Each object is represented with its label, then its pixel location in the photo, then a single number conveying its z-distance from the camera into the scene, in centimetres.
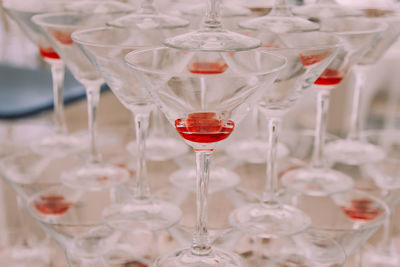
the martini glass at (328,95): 81
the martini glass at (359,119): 89
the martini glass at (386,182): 74
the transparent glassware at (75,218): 74
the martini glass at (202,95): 64
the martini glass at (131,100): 74
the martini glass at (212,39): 66
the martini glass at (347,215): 76
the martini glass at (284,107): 72
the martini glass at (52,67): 94
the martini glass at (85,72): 82
